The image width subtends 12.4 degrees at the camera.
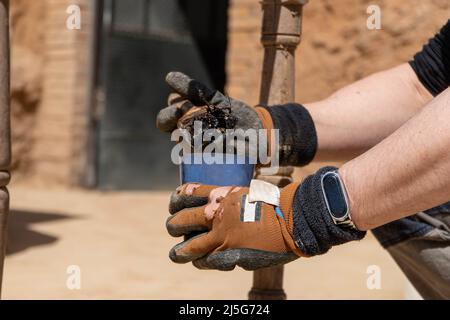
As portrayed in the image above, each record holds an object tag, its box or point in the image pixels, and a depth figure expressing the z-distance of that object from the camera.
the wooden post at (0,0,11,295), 2.04
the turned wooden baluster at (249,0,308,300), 2.23
